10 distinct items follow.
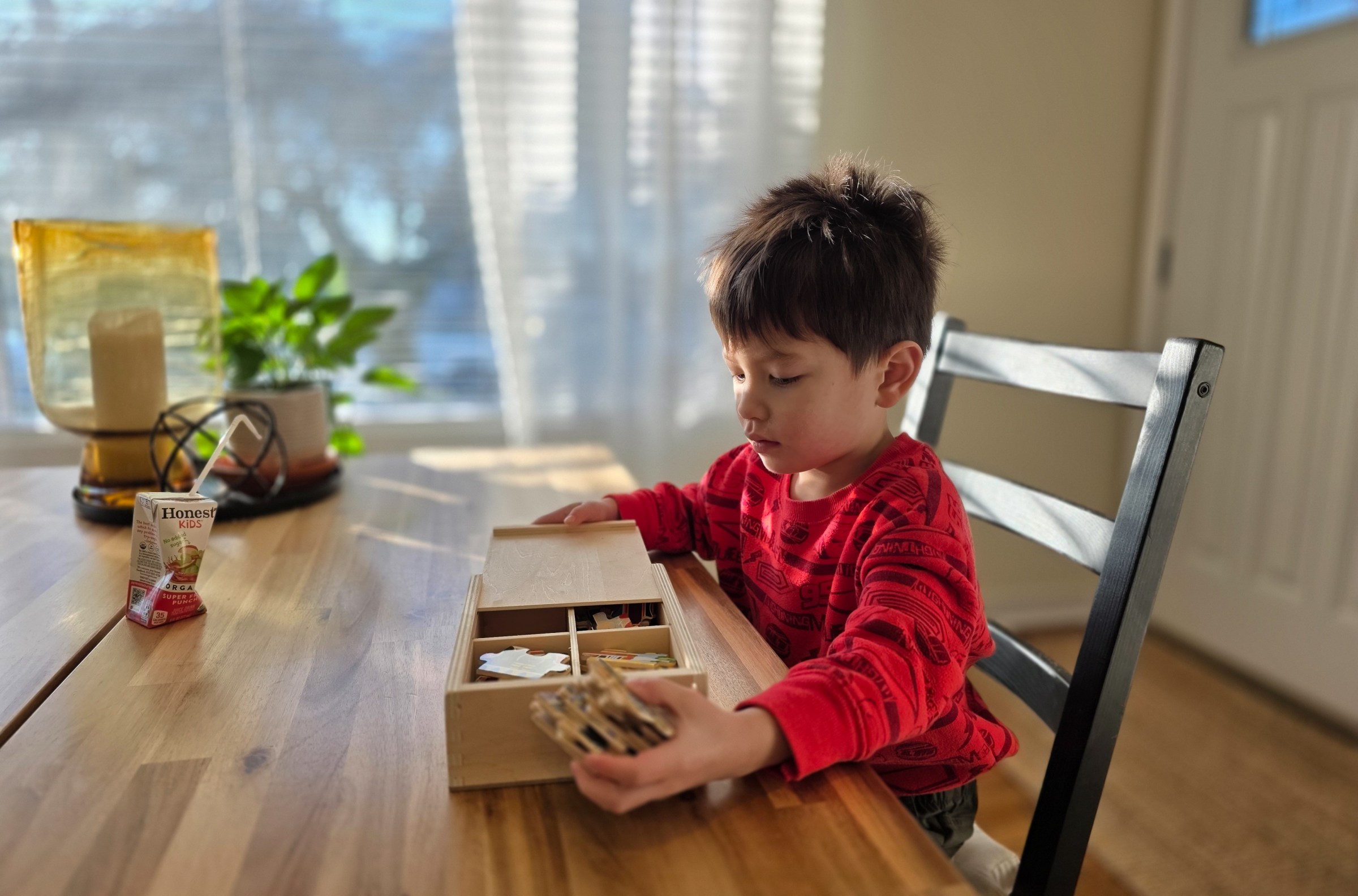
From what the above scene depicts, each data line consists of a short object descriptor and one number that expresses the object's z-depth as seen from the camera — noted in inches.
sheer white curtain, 80.8
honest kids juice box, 33.1
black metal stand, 47.6
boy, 27.0
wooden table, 20.6
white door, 81.7
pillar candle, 48.2
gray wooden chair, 29.2
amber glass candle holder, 48.1
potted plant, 52.8
